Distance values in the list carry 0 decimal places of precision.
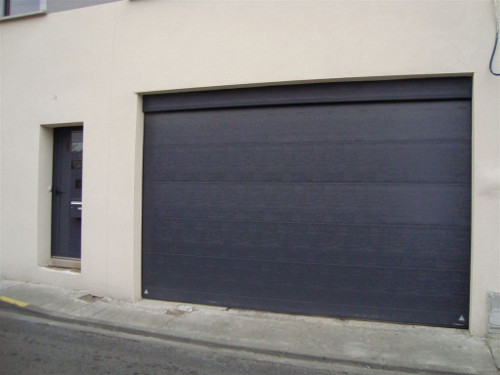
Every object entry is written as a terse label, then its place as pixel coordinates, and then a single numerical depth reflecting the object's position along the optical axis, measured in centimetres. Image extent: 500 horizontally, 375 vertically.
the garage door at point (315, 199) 405
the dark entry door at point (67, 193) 569
